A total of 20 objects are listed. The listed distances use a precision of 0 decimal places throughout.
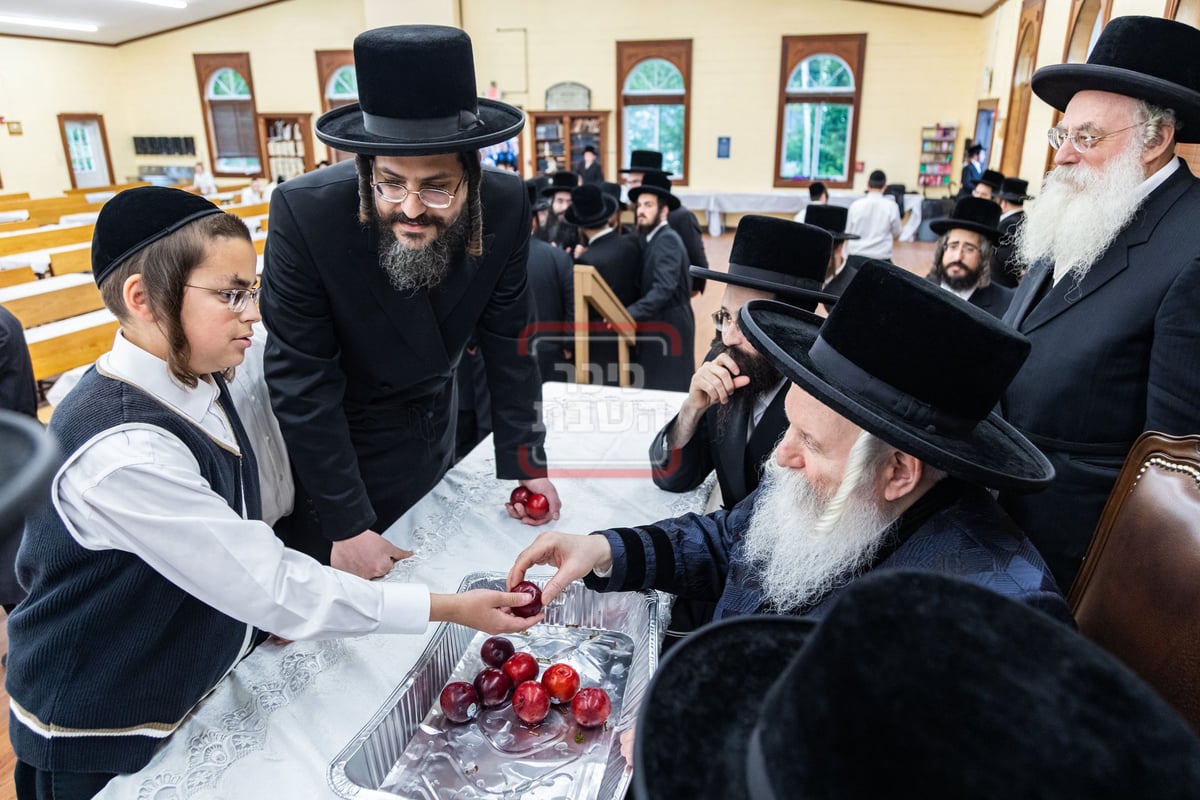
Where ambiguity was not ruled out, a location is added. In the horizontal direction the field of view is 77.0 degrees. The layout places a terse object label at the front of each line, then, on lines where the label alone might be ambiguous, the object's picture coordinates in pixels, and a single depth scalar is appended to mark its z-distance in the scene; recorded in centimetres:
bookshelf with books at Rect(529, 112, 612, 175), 1627
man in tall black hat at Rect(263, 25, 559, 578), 174
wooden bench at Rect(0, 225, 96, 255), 700
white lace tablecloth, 119
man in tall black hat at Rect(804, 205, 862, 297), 481
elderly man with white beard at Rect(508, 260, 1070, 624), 111
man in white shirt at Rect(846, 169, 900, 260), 834
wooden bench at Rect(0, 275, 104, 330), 475
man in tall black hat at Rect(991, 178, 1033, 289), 424
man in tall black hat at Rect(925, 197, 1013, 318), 395
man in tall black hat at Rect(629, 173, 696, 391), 484
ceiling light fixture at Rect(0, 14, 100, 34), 1561
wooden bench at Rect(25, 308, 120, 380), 411
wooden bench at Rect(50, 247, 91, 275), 650
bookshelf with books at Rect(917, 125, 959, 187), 1508
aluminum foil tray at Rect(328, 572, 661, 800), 118
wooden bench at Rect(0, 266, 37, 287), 544
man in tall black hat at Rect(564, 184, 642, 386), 484
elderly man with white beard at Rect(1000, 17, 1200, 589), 196
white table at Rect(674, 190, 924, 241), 1538
